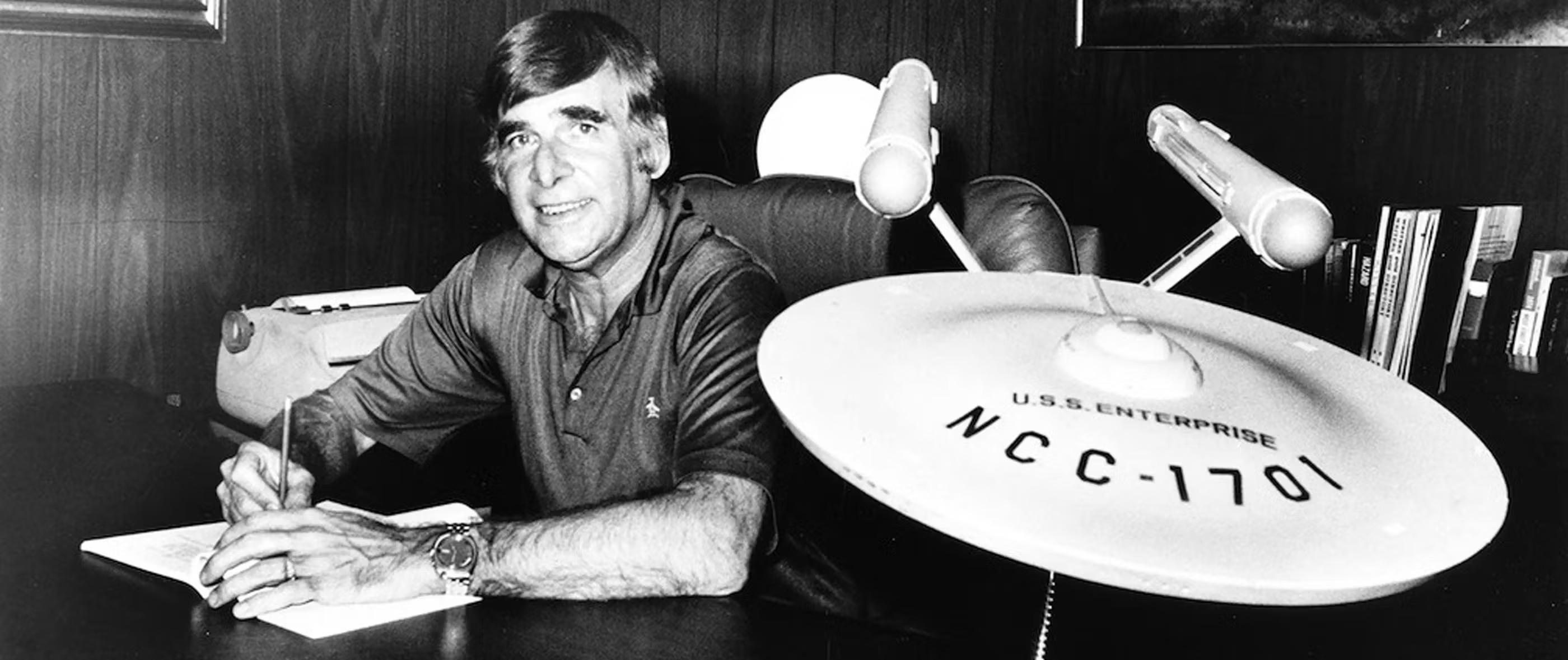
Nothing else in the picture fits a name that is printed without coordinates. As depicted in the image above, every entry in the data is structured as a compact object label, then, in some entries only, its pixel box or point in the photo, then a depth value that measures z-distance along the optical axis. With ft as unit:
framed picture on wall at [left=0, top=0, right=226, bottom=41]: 6.54
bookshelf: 6.77
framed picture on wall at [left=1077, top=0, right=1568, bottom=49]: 7.36
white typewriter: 6.53
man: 4.52
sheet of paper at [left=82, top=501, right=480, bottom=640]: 3.84
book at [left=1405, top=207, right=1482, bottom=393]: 6.75
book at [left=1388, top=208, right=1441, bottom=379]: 6.74
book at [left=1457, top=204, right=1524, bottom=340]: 6.98
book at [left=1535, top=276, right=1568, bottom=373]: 7.11
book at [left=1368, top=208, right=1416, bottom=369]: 6.79
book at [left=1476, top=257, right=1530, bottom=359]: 7.03
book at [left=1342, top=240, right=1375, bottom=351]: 7.01
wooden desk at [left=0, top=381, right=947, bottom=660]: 3.57
